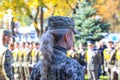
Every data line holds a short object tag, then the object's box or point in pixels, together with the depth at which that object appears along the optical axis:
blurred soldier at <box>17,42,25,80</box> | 19.84
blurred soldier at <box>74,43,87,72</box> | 21.34
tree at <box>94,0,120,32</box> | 61.66
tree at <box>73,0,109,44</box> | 28.58
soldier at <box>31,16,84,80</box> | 4.11
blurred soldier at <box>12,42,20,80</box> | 19.77
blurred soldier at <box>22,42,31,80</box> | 19.91
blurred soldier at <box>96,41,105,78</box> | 21.90
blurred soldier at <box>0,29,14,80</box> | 7.62
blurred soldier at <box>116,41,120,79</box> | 16.05
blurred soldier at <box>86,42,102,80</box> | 17.44
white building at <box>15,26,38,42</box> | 49.47
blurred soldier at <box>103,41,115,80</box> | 16.88
